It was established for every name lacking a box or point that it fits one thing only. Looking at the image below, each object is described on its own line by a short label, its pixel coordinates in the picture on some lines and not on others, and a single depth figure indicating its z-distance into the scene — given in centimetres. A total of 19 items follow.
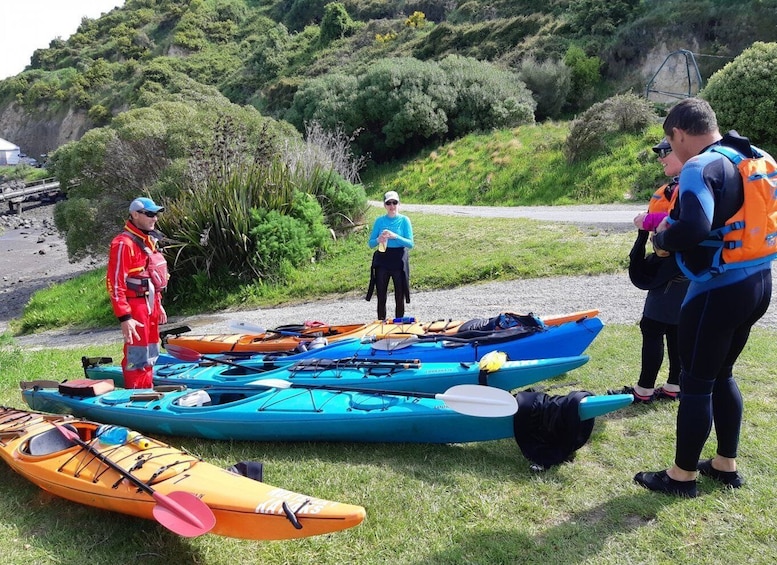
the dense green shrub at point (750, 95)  1152
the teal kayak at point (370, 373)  414
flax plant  1062
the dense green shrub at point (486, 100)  2131
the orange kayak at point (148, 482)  253
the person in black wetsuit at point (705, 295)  242
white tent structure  5528
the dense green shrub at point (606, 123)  1540
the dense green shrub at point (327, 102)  2366
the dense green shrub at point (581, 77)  2238
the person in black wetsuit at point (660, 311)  333
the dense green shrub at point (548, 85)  2223
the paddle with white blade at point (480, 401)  323
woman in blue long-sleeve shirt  604
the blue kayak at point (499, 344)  466
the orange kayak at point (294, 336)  539
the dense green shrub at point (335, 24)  4438
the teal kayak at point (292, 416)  357
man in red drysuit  433
